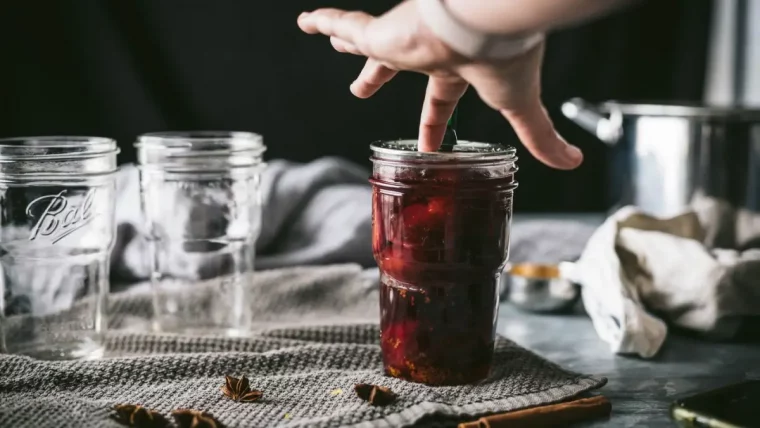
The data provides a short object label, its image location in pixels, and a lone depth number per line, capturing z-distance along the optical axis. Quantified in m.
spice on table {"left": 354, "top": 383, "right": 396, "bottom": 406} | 0.66
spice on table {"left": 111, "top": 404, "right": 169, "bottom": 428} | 0.62
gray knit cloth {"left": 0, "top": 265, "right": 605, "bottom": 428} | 0.64
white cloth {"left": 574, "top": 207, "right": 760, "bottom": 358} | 0.85
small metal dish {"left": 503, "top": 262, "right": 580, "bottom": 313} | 1.00
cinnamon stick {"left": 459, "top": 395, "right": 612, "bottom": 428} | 0.64
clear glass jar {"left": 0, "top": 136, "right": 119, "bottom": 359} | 0.77
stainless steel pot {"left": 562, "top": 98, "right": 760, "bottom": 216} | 1.05
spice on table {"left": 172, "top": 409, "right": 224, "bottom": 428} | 0.61
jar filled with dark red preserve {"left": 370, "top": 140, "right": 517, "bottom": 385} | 0.69
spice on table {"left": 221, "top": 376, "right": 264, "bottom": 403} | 0.68
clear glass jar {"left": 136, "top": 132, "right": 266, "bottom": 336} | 0.91
